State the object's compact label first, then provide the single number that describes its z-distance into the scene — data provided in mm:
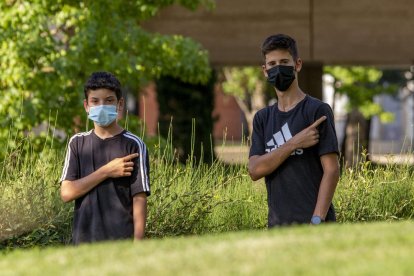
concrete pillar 35605
